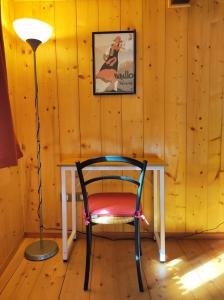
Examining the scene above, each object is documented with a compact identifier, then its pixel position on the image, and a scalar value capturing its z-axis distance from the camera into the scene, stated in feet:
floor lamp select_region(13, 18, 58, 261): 6.06
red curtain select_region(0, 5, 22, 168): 5.35
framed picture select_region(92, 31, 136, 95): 7.44
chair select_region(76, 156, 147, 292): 5.53
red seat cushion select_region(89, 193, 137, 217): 5.66
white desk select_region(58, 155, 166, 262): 6.47
